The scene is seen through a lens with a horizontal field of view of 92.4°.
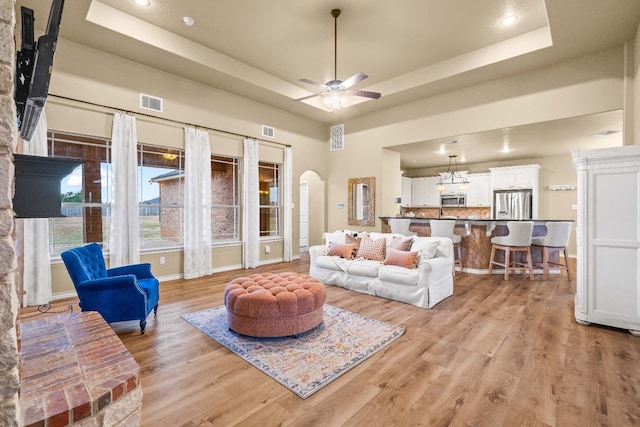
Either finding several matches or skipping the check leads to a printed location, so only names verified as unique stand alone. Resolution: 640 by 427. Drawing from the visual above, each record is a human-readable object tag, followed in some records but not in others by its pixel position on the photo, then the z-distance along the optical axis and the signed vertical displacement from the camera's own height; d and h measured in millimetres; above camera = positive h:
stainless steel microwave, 10258 +251
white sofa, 3992 -960
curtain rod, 4352 +1559
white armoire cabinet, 3092 -314
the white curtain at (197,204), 5539 +84
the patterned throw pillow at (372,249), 4797 -662
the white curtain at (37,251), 3939 -545
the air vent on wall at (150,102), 5068 +1792
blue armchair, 2938 -826
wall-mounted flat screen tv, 1348 +656
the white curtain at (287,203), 7250 +121
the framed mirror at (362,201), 7438 +173
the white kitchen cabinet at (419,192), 11117 +576
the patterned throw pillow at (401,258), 4254 -717
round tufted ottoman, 2941 -984
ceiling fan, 4106 +1700
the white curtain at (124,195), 4691 +214
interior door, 9661 -224
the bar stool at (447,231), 5879 -459
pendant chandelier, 9769 +1029
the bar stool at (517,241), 5355 -602
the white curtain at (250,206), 6434 +49
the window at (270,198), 7350 +248
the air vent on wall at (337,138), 8062 +1855
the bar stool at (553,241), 5418 -631
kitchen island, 6057 -638
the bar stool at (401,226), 6386 -386
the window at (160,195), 5289 +238
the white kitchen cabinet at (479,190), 9688 +560
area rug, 2383 -1290
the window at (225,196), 6492 +266
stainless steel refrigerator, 8791 +90
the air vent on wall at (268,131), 6875 +1742
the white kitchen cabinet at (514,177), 8734 +890
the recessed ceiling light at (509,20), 4203 +2603
